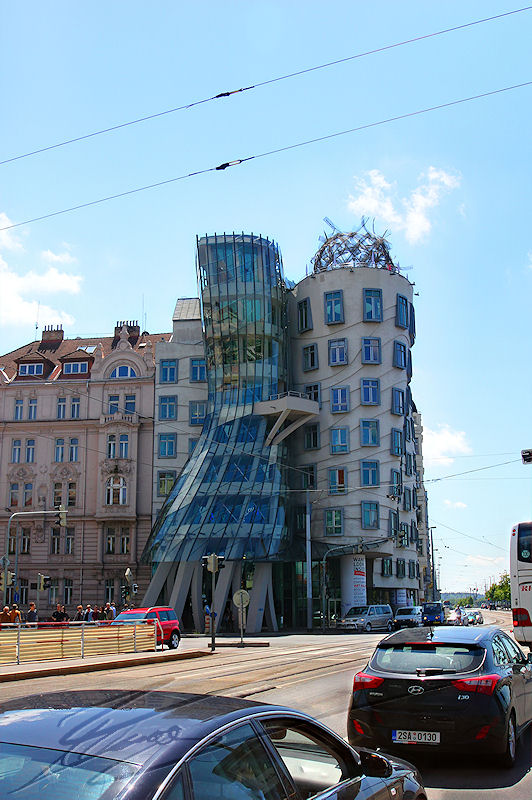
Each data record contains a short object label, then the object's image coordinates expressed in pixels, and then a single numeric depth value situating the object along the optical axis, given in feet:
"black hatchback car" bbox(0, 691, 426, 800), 9.97
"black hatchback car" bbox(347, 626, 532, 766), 25.80
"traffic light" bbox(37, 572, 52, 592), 140.87
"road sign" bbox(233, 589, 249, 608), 101.67
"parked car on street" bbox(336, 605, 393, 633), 156.46
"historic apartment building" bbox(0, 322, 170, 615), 198.18
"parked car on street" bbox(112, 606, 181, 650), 107.55
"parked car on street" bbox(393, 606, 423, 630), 154.71
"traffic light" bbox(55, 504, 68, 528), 123.48
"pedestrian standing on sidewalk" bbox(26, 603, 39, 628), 138.36
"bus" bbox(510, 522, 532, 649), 66.69
